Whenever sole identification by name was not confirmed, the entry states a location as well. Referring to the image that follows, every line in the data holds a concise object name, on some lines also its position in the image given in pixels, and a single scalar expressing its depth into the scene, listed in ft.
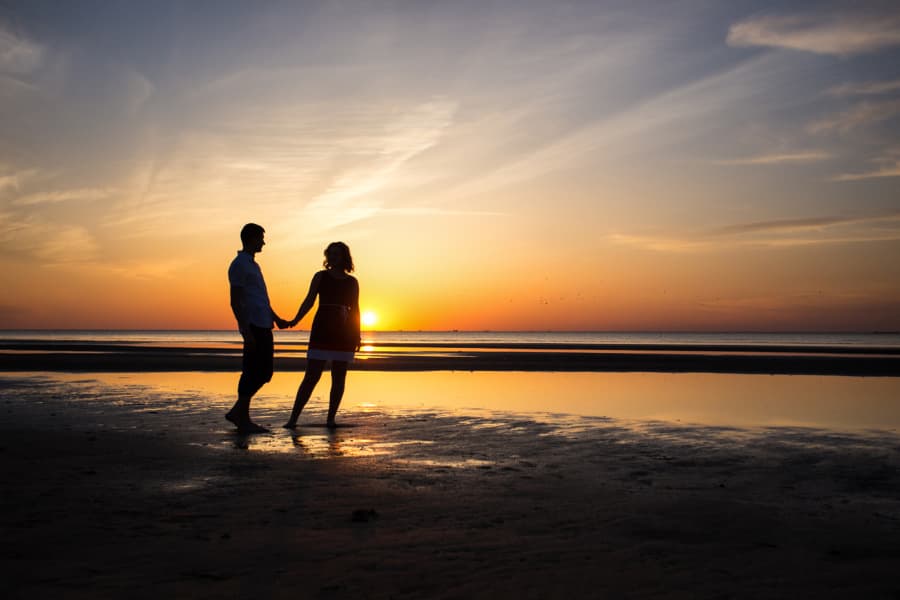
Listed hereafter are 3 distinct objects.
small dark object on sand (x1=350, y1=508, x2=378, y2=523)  14.96
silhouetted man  29.53
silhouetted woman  32.04
